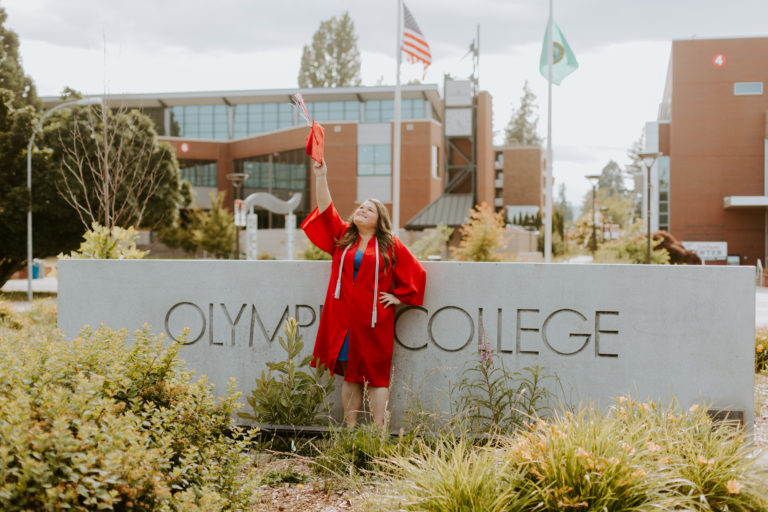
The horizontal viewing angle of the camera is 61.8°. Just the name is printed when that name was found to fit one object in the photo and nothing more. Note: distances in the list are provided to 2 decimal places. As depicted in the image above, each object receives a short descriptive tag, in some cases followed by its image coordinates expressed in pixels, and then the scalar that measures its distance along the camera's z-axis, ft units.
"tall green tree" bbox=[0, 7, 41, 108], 124.88
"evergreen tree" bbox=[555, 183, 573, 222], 528.22
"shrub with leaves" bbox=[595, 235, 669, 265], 80.07
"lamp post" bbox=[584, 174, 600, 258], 103.69
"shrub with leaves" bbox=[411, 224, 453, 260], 82.28
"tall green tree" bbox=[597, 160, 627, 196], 441.68
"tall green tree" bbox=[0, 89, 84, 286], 76.07
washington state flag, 60.95
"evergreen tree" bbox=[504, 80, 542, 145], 312.71
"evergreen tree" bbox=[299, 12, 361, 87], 217.36
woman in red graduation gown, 15.21
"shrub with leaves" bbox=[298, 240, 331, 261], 71.19
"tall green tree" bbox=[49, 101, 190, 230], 76.38
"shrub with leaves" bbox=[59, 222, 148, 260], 23.50
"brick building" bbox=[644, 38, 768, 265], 137.69
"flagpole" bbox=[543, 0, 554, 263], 59.77
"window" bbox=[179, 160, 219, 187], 186.80
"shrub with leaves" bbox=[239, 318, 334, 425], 15.30
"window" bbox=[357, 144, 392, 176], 160.45
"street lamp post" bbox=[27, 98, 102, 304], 72.19
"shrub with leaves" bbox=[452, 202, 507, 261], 75.15
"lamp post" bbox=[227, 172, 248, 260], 80.07
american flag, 60.08
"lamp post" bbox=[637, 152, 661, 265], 69.62
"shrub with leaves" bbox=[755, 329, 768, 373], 24.21
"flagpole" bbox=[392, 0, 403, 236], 61.72
